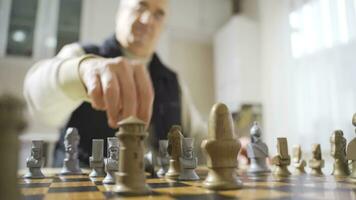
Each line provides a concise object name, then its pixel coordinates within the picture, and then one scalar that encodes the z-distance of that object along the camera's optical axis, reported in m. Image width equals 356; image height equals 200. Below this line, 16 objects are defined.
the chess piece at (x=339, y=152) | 0.83
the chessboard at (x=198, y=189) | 0.49
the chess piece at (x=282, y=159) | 0.84
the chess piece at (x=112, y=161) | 0.66
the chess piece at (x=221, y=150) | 0.57
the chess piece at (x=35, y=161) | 0.80
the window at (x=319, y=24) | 1.90
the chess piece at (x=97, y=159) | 0.76
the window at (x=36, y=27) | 2.72
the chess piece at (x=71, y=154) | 0.89
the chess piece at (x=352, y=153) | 0.73
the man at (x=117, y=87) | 0.82
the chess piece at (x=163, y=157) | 0.89
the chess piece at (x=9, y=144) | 0.32
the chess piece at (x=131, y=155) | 0.51
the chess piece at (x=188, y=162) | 0.73
